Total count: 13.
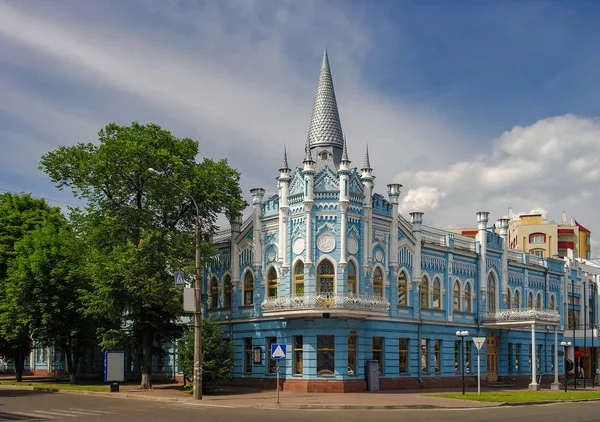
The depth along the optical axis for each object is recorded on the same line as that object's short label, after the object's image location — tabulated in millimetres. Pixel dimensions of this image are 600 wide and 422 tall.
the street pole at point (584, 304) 62969
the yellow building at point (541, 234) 107562
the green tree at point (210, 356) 36938
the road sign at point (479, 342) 36194
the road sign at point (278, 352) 30747
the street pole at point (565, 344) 51331
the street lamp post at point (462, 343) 38359
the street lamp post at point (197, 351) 32750
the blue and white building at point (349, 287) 38969
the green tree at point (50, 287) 44000
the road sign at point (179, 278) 34281
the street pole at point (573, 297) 56769
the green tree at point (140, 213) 38562
